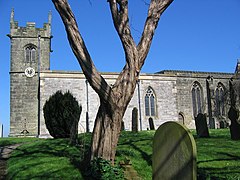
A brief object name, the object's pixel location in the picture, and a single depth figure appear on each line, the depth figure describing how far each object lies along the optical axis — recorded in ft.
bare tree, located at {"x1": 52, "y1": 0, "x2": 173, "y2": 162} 22.22
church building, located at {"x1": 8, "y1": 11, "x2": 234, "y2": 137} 97.60
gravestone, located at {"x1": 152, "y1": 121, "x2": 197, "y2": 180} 9.96
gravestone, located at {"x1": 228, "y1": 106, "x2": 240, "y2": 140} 37.58
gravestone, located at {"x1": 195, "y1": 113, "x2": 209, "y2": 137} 41.15
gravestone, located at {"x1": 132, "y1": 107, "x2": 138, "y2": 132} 57.62
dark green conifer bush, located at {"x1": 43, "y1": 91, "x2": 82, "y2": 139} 55.36
